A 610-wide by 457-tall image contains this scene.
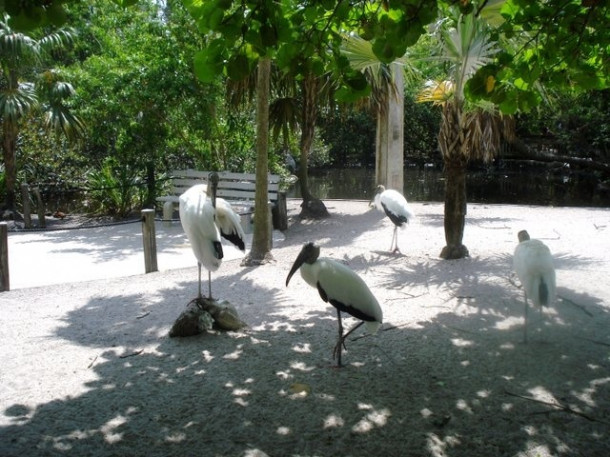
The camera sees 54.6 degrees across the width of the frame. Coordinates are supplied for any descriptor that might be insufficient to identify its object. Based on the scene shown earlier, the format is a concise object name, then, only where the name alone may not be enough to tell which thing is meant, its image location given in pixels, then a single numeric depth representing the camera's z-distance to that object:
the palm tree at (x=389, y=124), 11.77
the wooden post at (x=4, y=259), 6.89
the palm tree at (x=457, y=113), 7.26
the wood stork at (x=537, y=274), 4.92
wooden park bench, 11.55
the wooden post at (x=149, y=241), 7.70
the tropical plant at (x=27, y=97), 12.02
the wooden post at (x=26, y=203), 12.02
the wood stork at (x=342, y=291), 4.66
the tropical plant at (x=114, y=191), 13.34
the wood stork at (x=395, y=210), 9.12
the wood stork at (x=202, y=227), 5.98
